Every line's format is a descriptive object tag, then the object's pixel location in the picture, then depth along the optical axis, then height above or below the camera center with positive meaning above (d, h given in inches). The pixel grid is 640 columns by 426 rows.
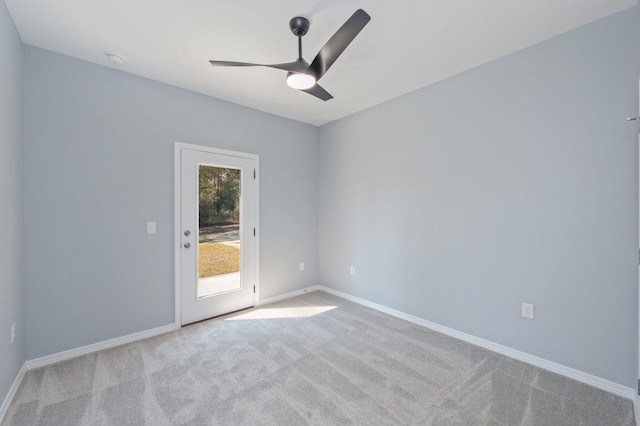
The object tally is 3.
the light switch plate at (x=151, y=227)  110.9 -5.7
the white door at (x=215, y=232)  120.3 -8.7
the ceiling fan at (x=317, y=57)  60.9 +40.3
